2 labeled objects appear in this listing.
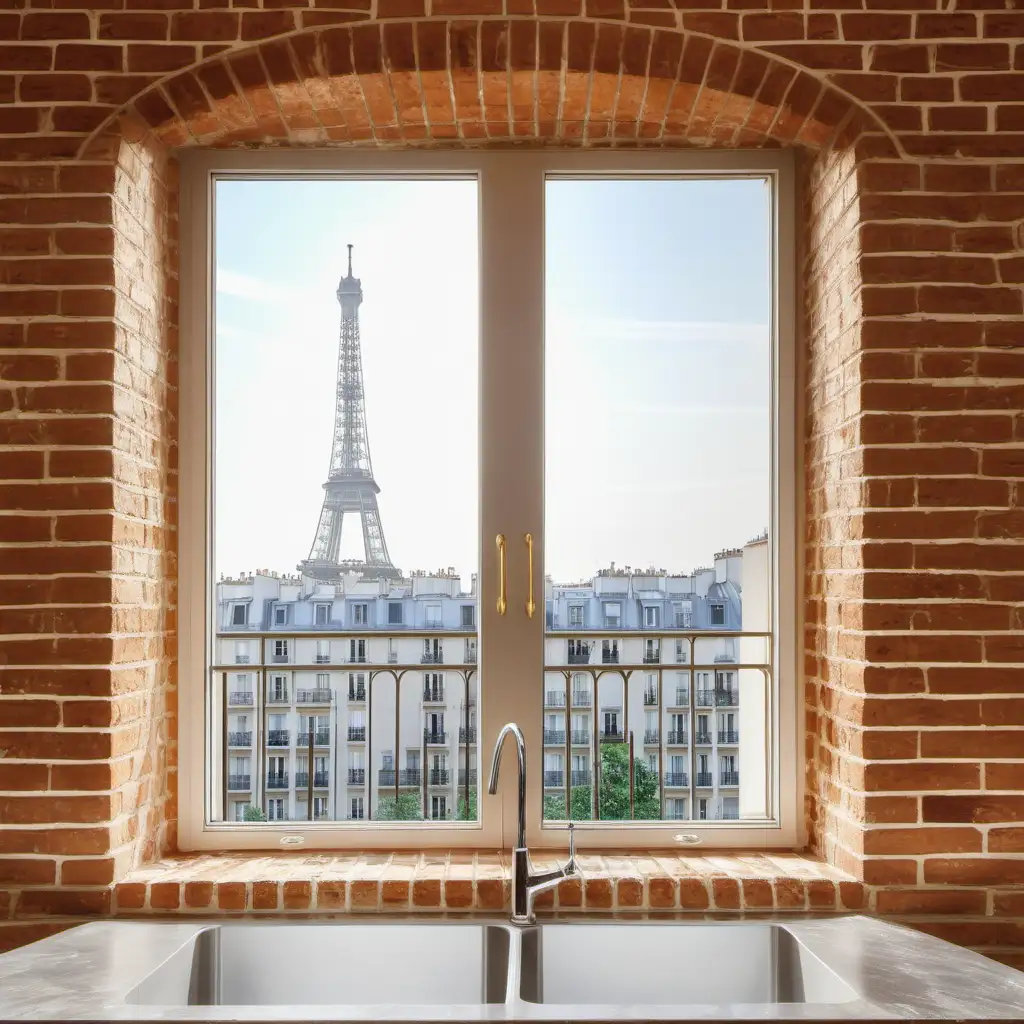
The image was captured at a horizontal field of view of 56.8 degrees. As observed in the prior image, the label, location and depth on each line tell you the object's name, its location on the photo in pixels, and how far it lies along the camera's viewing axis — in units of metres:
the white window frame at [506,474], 2.36
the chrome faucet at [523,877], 1.93
